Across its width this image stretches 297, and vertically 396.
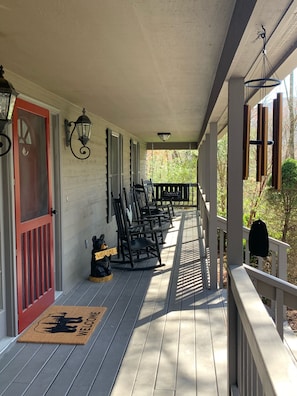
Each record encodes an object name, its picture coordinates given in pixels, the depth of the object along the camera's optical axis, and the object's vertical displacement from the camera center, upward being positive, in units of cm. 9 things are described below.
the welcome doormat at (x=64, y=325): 329 -138
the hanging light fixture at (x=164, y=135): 837 +74
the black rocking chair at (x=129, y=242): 560 -105
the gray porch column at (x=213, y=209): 469 -47
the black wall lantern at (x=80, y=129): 457 +48
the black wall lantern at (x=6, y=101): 258 +46
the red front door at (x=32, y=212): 343 -38
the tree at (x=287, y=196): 725 -51
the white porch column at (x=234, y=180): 236 -6
